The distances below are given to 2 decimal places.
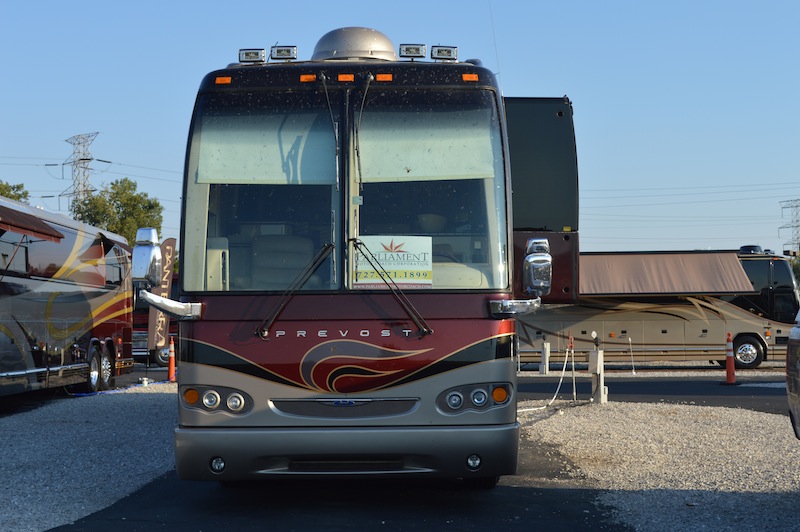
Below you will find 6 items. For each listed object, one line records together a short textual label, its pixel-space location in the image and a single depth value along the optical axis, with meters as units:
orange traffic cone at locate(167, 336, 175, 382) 24.70
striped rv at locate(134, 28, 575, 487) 7.20
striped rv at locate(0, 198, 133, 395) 16.41
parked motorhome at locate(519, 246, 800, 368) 28.72
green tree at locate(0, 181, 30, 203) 45.78
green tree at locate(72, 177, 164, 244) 47.66
